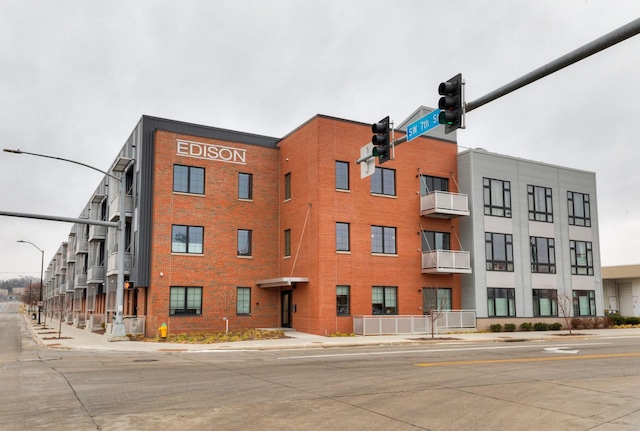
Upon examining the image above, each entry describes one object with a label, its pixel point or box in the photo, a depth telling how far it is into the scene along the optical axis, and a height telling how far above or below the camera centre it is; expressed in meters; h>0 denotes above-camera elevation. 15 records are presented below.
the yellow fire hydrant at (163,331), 28.80 -2.35
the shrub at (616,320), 40.34 -2.55
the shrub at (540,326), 35.91 -2.65
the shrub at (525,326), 35.47 -2.61
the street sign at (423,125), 12.63 +3.79
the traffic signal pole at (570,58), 7.84 +3.52
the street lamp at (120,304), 28.13 -0.99
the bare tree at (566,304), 38.22 -1.33
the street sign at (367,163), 16.58 +3.61
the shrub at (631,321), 41.23 -2.67
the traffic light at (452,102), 10.93 +3.53
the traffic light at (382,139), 14.46 +3.71
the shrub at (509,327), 34.69 -2.61
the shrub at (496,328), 34.41 -2.64
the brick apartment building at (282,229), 31.50 +3.31
